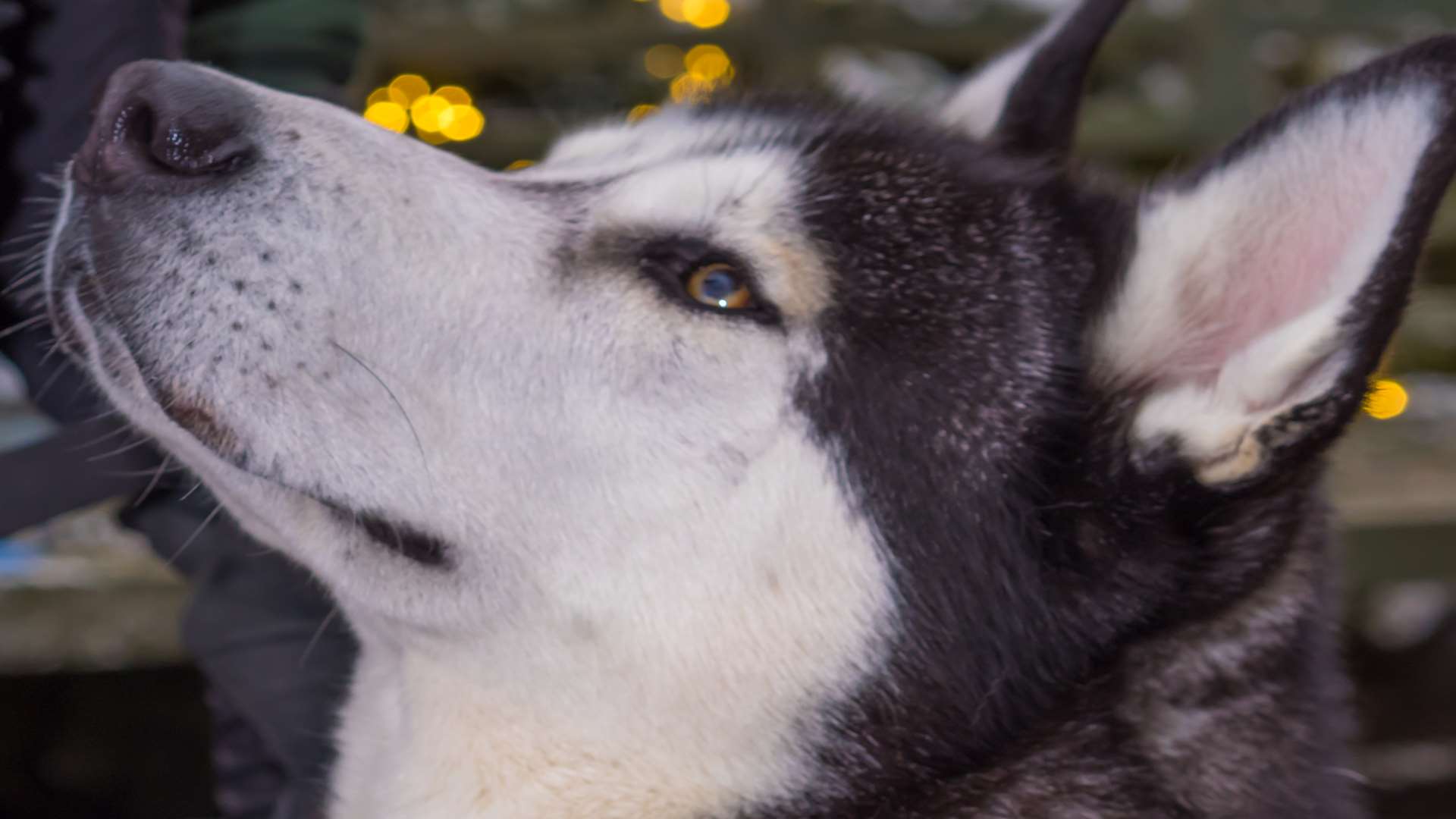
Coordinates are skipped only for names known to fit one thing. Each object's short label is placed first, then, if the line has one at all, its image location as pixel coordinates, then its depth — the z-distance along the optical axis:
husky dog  0.87
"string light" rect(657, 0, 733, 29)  2.55
